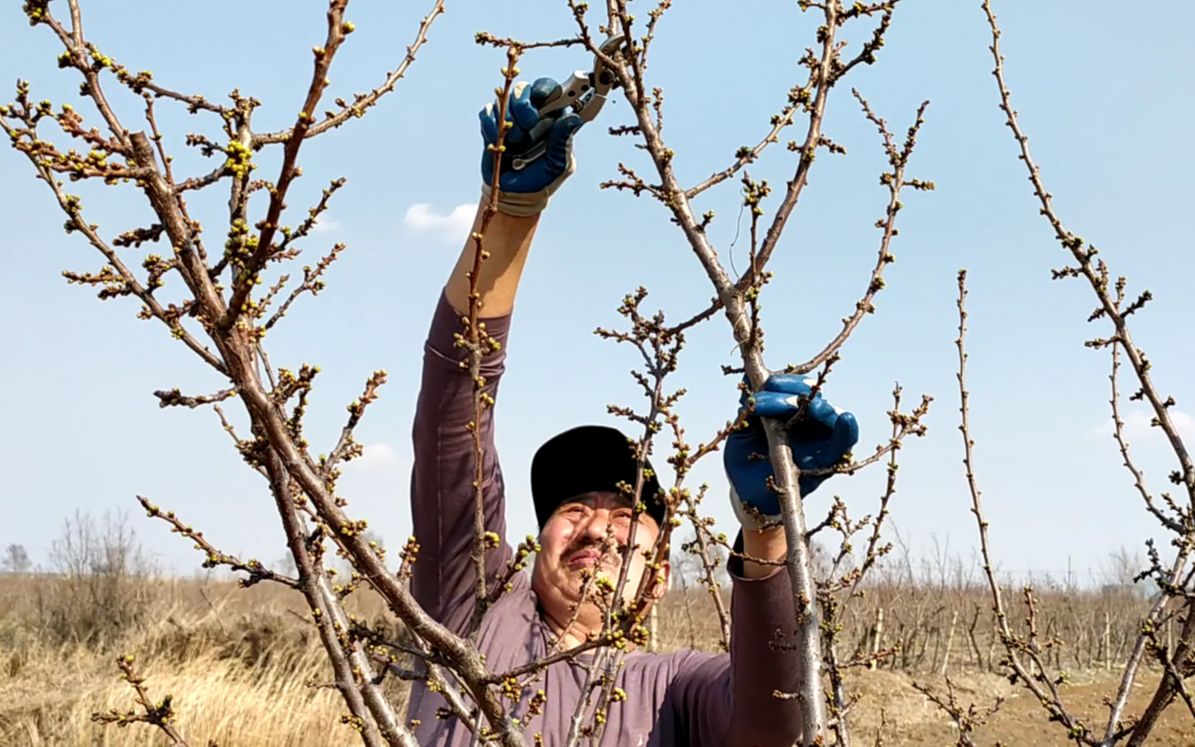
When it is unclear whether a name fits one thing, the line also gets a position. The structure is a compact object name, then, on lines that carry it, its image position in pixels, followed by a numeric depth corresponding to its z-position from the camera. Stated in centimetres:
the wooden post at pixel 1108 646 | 1576
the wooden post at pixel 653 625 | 711
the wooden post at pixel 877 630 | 1184
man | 196
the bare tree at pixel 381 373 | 89
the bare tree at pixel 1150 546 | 176
